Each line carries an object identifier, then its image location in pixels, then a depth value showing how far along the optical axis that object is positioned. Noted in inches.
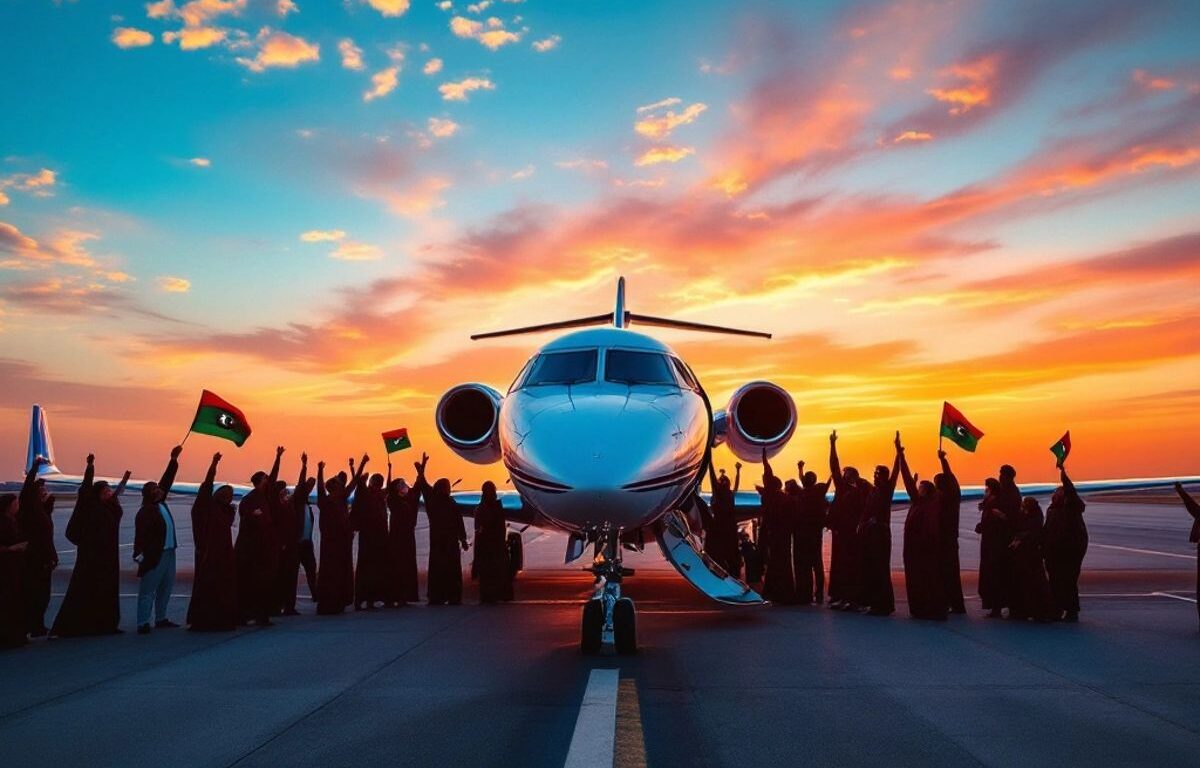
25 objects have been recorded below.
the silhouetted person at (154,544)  403.5
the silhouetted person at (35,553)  382.6
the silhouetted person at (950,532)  449.7
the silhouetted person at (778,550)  499.2
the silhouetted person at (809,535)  493.0
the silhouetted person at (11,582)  358.0
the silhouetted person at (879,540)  454.0
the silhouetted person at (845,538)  475.5
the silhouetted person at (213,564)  403.5
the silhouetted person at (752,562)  708.7
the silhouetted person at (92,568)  393.4
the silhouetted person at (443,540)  503.2
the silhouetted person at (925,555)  438.3
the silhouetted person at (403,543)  501.6
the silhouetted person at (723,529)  540.4
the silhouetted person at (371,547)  490.6
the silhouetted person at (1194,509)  398.7
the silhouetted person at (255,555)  429.4
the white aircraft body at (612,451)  309.0
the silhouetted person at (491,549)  510.0
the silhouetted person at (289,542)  457.7
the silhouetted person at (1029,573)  431.8
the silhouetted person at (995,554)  446.6
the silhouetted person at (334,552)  466.9
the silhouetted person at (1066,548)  430.3
